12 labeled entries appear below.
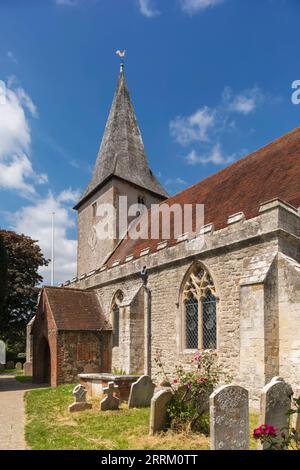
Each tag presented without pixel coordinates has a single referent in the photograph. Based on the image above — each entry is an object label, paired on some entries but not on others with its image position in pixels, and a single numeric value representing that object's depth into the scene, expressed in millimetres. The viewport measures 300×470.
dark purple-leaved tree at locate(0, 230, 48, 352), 28425
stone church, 9289
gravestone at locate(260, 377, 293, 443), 5805
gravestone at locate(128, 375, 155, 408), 9758
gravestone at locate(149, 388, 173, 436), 7074
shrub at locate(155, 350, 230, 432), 7160
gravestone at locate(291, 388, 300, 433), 5961
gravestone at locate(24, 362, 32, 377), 21969
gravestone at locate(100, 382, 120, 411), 9508
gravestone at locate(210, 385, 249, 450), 5609
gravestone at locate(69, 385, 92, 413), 9594
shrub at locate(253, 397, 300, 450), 4746
